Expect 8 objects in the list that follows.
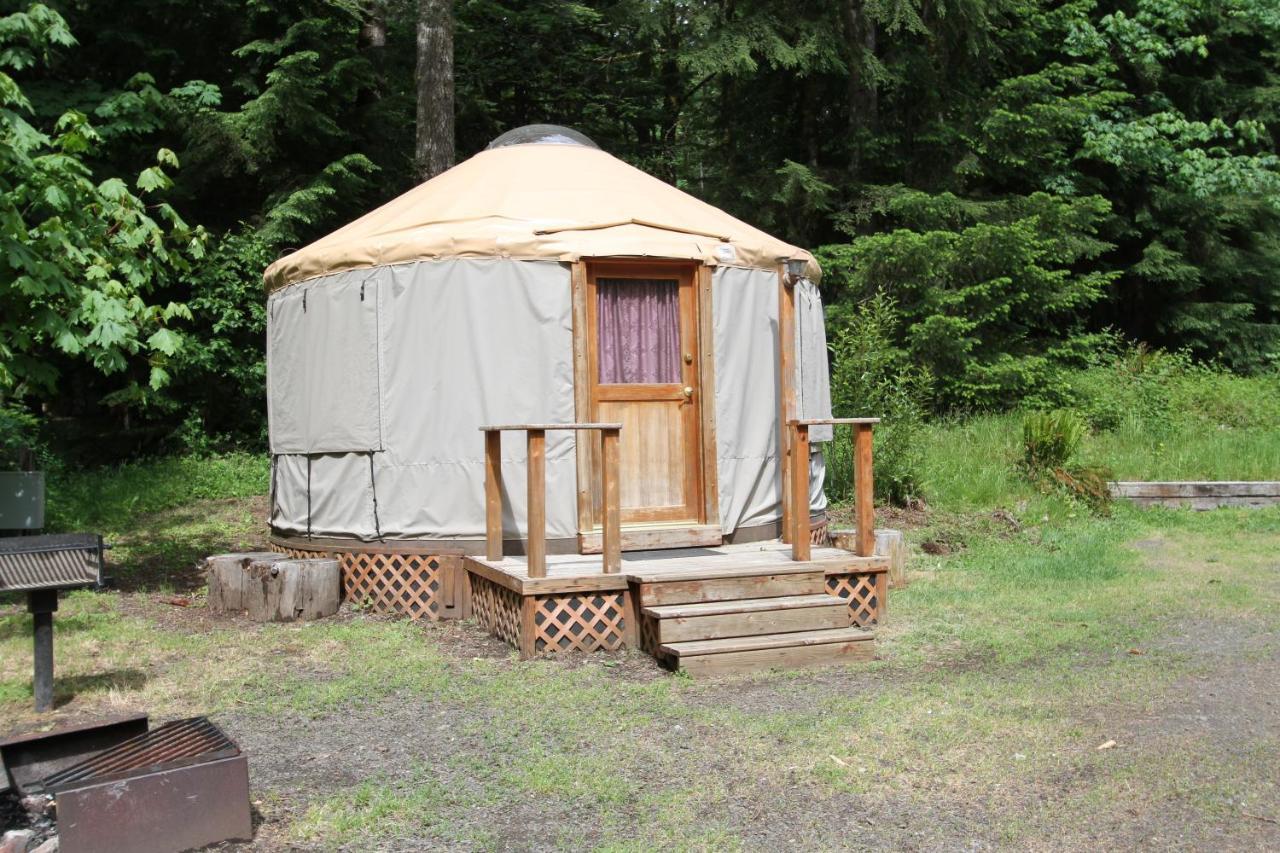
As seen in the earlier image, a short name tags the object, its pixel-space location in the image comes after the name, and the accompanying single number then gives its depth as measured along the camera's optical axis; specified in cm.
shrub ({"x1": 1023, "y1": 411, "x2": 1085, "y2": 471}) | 950
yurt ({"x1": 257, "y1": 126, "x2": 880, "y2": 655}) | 594
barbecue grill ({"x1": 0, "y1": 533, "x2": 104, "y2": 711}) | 377
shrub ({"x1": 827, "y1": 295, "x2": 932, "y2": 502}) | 903
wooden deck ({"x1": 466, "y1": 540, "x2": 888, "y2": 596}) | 496
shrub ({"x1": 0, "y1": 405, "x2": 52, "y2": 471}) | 832
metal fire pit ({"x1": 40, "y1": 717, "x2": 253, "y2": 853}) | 260
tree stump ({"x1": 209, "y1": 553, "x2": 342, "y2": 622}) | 585
